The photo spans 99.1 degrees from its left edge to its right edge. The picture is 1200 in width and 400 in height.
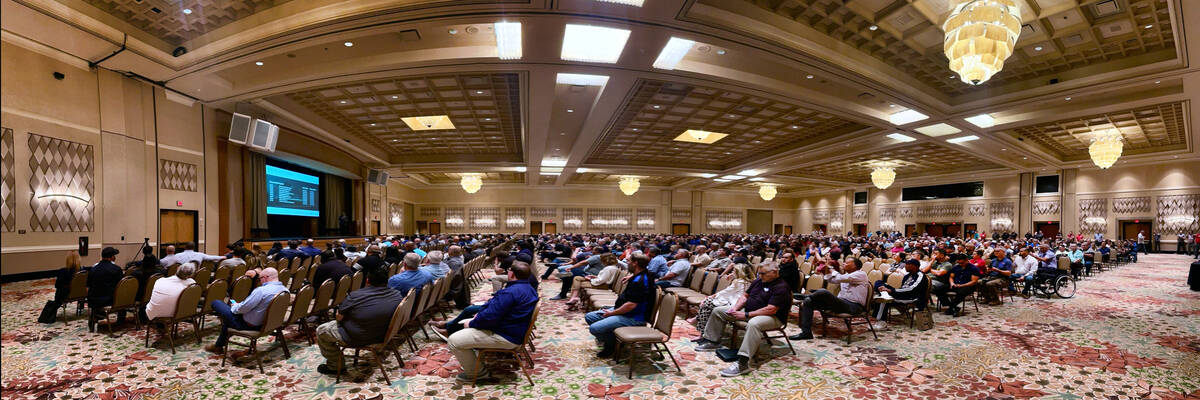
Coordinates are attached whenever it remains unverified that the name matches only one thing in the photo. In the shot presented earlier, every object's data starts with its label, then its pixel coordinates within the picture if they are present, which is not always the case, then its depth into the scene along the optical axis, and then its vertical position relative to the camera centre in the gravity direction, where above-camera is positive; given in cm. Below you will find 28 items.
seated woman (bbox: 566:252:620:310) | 820 -140
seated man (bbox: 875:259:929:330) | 722 -135
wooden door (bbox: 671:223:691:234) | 3662 -229
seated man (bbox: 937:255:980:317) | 811 -139
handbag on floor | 649 -145
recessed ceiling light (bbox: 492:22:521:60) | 840 +269
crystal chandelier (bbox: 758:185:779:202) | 2960 +35
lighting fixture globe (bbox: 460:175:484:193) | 2391 +69
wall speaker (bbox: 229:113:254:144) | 1262 +173
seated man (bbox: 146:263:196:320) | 558 -107
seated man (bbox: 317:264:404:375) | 482 -115
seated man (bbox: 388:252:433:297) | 623 -100
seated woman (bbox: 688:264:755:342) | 626 -127
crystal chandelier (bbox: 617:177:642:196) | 2652 +69
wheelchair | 982 -172
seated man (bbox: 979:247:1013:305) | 911 -149
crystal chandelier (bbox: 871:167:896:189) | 2070 +84
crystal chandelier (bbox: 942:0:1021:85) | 672 +217
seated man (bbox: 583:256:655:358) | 557 -120
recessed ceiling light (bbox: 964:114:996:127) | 1372 +207
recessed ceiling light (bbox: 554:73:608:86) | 1069 +250
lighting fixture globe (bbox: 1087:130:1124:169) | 1405 +126
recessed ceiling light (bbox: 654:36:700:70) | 888 +261
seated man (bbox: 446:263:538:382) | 489 -124
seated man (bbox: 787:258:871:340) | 638 -130
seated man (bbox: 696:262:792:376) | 535 -132
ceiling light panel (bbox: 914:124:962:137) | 1480 +196
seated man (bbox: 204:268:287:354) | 520 -115
